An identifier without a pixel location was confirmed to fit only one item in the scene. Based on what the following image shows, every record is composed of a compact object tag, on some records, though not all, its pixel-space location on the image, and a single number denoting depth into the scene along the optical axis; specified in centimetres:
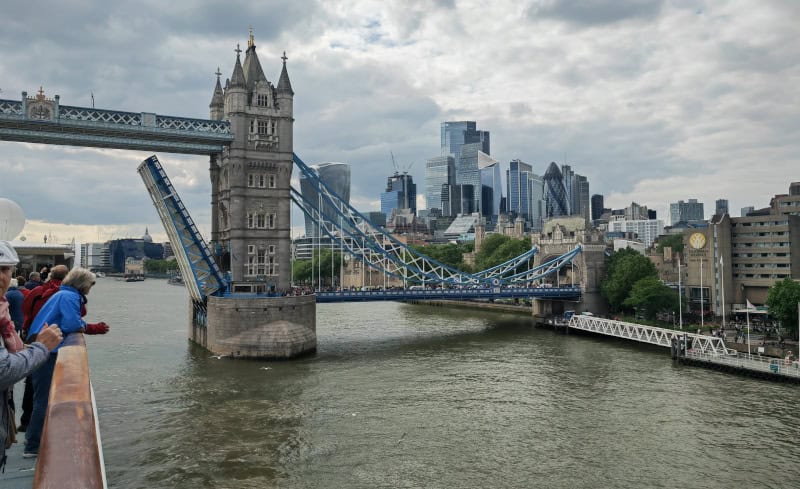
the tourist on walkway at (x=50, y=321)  589
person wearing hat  352
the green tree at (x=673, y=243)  13438
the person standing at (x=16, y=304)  841
